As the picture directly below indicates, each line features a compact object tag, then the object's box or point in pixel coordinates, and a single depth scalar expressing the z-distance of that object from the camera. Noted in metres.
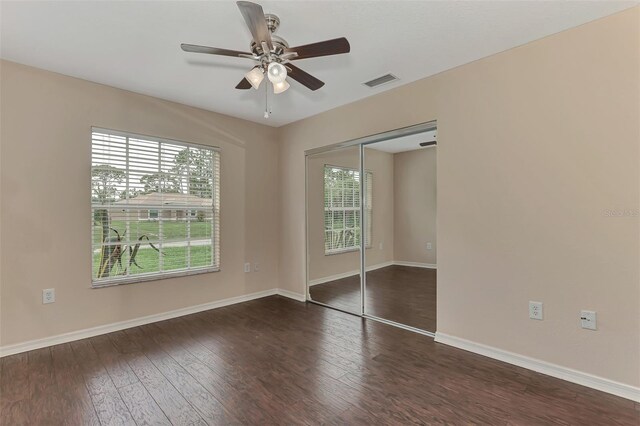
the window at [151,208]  3.17
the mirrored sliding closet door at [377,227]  3.24
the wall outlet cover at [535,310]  2.35
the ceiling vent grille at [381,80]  2.96
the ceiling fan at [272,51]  1.77
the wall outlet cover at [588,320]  2.13
